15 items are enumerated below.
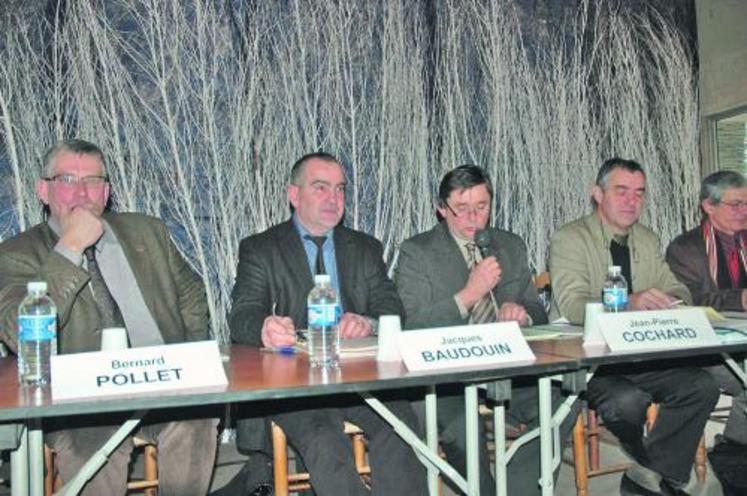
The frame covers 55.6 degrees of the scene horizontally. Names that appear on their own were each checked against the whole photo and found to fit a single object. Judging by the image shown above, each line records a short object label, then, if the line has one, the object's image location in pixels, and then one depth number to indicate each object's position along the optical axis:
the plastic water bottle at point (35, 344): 1.67
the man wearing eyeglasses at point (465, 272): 2.63
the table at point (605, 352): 1.87
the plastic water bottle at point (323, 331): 1.88
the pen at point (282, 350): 2.09
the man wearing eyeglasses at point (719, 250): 3.47
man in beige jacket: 2.54
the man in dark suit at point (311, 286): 2.13
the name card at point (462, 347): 1.74
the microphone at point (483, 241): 2.69
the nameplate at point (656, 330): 2.00
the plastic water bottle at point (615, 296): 2.43
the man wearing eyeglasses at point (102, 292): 2.03
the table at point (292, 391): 1.41
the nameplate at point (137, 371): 1.47
